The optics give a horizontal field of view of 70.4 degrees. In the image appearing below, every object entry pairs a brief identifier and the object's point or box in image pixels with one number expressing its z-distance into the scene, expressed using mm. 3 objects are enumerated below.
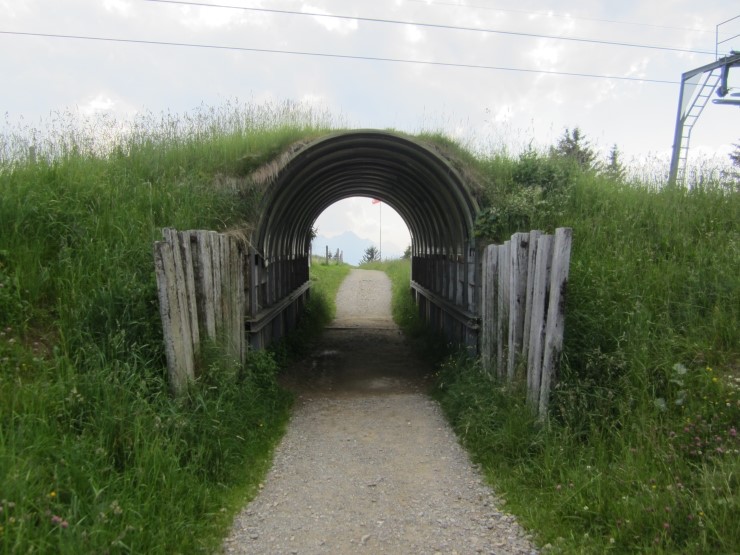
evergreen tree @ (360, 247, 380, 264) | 47500
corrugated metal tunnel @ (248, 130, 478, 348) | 7367
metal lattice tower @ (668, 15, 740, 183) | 11891
